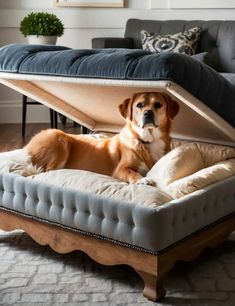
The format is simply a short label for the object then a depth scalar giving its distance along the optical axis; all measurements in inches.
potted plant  167.6
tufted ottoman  65.2
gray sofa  162.6
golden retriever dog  80.7
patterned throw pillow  159.6
